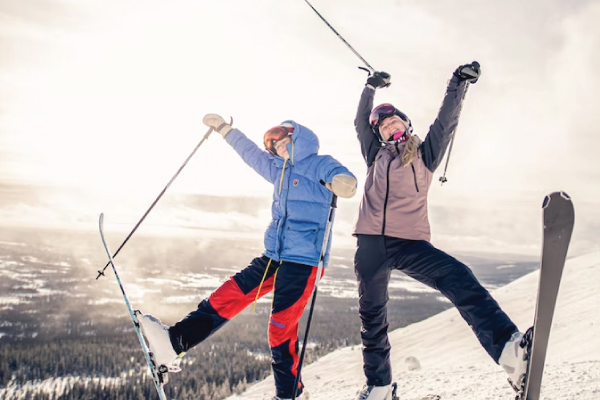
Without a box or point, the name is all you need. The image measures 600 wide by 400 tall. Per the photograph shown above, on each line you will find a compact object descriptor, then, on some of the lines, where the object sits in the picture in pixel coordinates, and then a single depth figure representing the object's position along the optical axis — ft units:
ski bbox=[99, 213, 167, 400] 13.94
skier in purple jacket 12.61
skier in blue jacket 13.97
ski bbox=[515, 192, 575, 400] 9.87
